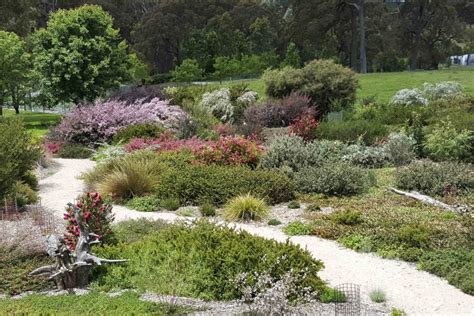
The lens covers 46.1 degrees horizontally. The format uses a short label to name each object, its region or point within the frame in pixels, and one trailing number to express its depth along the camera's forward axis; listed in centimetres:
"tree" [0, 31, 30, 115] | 2554
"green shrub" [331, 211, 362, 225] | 968
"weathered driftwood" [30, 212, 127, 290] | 707
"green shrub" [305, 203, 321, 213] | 1088
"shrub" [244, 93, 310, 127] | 2006
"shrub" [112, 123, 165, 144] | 1848
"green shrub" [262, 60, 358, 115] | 2155
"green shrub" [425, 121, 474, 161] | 1445
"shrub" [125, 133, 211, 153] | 1541
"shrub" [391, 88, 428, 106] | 2194
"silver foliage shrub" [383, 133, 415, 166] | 1470
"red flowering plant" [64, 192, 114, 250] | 813
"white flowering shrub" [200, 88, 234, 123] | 2220
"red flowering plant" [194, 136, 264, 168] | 1370
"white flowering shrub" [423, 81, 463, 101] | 2230
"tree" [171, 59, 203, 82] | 4319
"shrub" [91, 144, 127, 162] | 1481
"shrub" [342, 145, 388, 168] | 1480
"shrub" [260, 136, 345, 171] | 1364
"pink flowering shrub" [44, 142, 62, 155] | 1907
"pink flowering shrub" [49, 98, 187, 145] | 1991
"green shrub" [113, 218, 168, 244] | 908
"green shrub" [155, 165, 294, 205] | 1153
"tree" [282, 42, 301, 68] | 4503
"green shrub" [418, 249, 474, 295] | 714
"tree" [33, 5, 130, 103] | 2356
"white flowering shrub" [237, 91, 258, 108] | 2274
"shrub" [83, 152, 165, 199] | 1232
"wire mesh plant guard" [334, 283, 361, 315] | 619
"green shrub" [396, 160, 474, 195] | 1165
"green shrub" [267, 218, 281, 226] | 1012
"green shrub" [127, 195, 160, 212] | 1153
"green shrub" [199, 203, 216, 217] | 1078
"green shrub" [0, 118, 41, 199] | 1078
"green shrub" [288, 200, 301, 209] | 1116
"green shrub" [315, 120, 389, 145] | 1680
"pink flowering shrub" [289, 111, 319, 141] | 1688
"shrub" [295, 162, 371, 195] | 1202
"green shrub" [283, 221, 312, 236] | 957
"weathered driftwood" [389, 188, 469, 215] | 956
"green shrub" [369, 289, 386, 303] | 673
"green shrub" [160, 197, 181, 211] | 1143
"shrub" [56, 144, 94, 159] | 1880
